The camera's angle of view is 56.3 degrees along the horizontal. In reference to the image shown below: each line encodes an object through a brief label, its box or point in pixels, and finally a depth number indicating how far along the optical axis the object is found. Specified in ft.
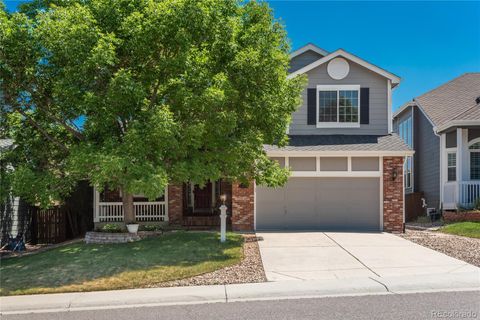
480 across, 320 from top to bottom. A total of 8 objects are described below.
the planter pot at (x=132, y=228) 46.14
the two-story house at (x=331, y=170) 53.67
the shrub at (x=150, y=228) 50.98
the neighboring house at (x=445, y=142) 62.69
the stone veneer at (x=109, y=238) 45.11
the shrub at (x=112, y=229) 47.03
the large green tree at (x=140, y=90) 36.32
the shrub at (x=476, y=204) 59.67
